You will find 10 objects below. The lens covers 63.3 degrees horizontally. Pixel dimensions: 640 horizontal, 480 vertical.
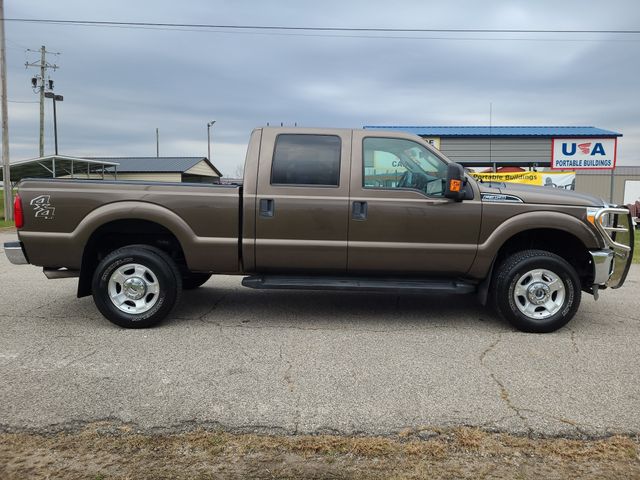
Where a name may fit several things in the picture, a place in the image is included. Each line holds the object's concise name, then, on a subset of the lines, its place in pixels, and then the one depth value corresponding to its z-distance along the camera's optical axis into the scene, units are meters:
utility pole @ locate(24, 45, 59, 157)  38.19
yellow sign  19.45
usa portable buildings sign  21.39
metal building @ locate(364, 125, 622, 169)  21.92
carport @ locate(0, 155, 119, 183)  25.00
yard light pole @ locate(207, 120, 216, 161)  49.59
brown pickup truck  5.09
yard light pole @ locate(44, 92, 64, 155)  37.95
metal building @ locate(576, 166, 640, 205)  30.83
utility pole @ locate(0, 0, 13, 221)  20.41
